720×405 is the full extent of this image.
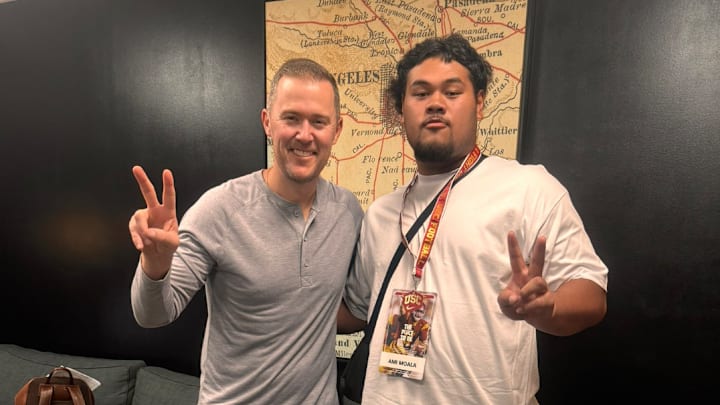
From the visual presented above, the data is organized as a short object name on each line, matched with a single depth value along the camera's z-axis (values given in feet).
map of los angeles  5.71
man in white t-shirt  3.52
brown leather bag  6.28
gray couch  7.39
